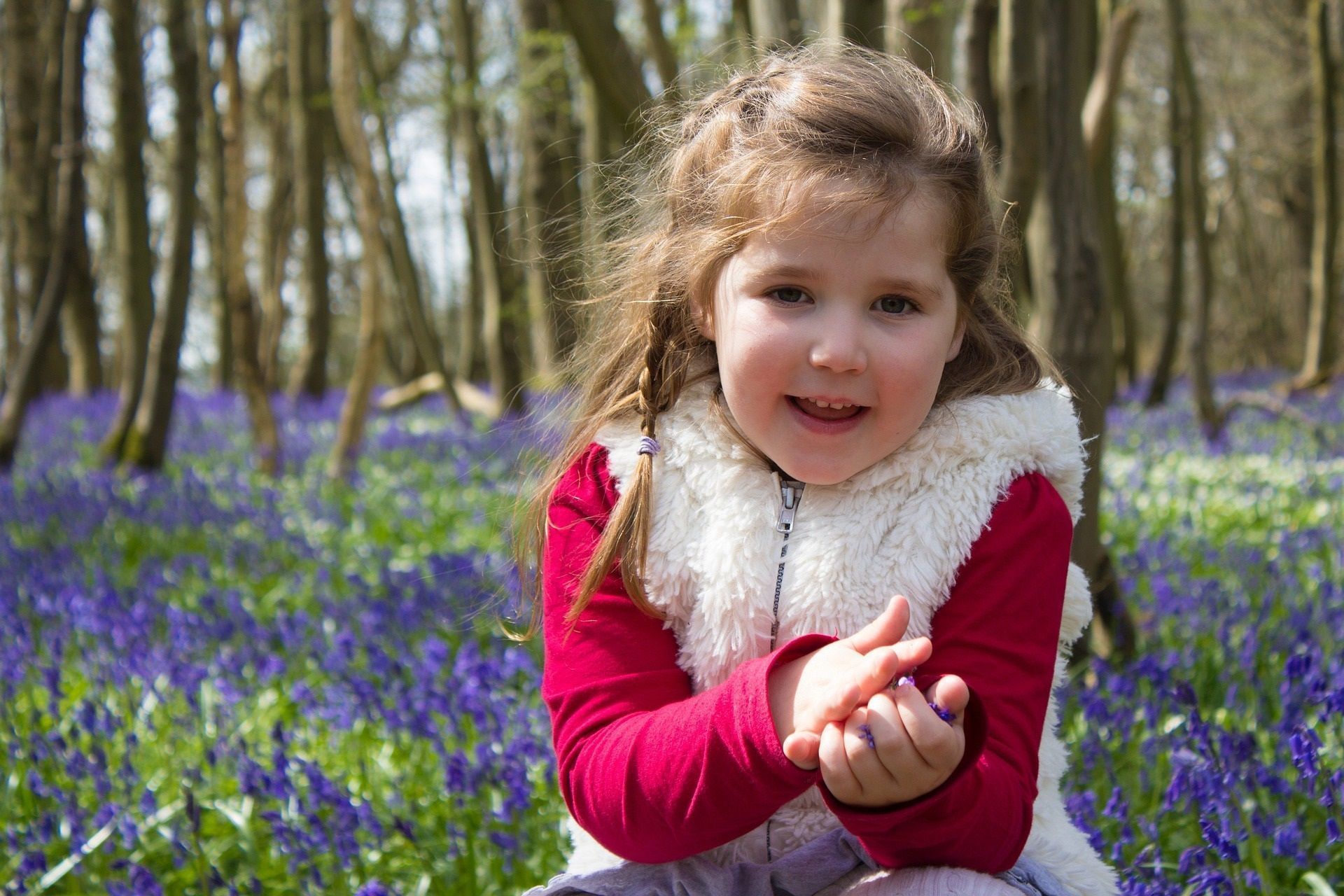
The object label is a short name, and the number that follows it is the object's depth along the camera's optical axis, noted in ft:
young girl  4.85
